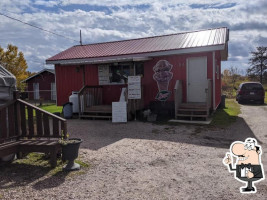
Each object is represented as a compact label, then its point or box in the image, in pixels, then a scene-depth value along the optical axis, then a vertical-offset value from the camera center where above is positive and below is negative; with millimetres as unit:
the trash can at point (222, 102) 14406 -906
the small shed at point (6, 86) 4980 +99
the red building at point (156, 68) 10438 +956
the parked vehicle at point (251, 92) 15945 -410
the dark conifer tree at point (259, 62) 32969 +3058
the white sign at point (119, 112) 9852 -928
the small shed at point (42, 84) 28562 +766
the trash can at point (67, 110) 11352 -935
